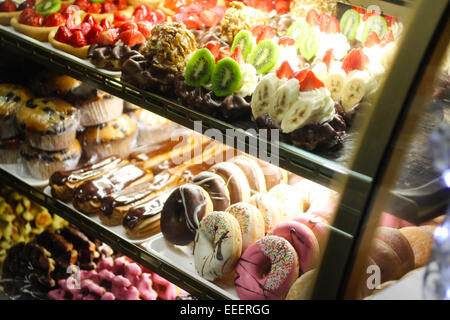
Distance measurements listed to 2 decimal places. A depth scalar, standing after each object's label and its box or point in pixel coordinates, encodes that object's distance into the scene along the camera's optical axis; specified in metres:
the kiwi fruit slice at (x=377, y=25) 1.66
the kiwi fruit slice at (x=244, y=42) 1.62
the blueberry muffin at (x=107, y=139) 2.27
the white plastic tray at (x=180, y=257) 1.50
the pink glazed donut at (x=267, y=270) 1.38
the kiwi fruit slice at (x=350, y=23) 1.75
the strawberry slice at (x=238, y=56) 1.47
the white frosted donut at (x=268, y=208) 1.58
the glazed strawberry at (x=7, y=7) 2.10
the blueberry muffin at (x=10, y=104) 2.23
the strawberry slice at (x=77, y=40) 1.80
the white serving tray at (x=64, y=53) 1.67
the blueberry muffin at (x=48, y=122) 2.11
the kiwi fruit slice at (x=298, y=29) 1.72
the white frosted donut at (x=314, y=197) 1.57
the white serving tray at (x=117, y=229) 1.74
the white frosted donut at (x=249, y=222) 1.50
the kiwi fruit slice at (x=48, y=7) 2.06
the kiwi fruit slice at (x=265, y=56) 1.54
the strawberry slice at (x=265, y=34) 1.69
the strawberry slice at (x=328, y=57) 1.52
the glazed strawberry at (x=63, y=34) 1.83
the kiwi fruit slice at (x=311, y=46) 1.67
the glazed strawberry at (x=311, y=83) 1.29
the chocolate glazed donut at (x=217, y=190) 1.68
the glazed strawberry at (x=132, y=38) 1.73
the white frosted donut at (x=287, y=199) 1.63
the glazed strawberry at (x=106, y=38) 1.75
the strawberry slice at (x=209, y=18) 1.95
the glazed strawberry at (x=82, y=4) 2.22
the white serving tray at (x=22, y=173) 2.11
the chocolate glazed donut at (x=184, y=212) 1.64
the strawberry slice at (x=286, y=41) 1.67
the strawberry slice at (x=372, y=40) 1.59
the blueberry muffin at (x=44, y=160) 2.15
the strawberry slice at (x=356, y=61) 1.45
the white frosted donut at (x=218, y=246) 1.46
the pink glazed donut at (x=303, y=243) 1.40
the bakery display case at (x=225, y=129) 0.93
